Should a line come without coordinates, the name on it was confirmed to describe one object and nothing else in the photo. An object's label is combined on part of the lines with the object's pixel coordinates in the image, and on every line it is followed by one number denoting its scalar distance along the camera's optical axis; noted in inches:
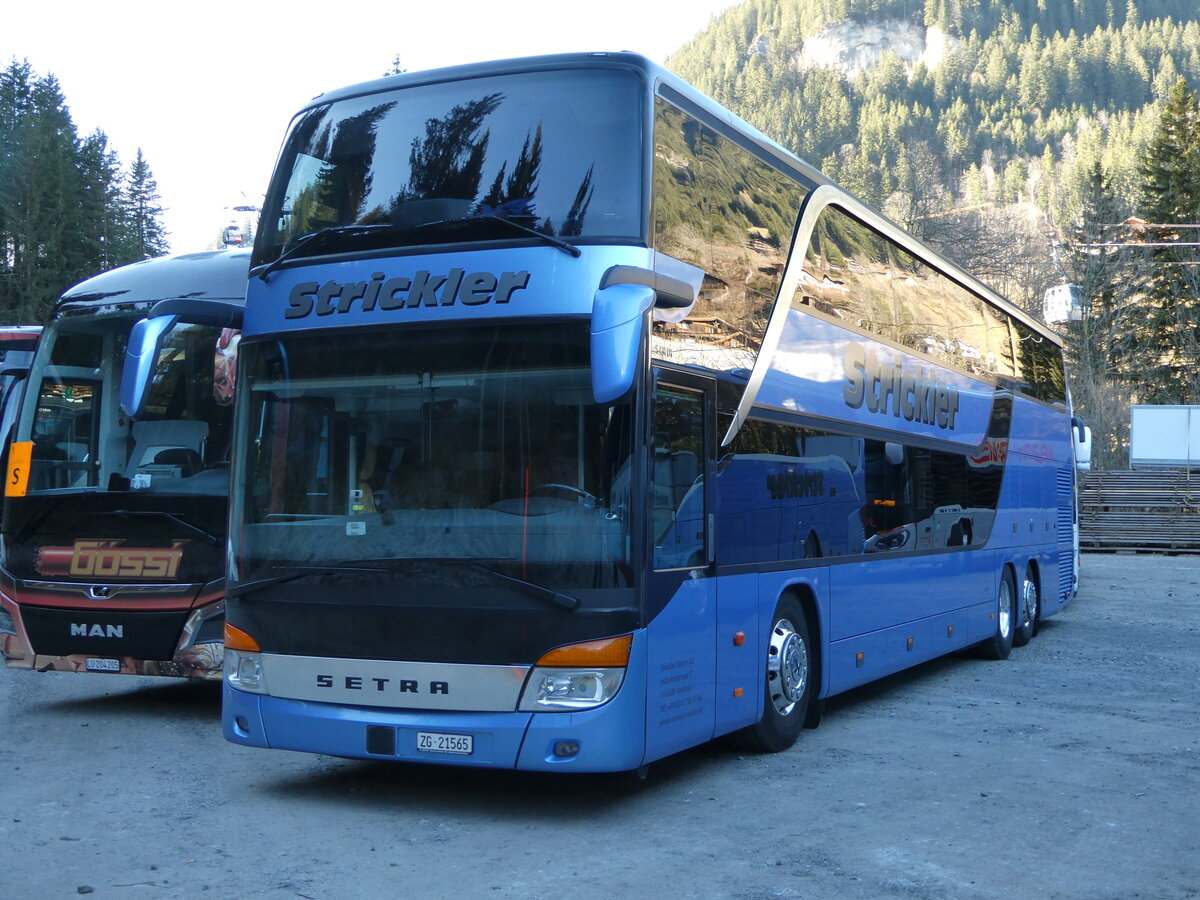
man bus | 372.5
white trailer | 1567.4
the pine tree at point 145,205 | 3255.9
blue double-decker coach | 254.2
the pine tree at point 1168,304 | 2114.9
